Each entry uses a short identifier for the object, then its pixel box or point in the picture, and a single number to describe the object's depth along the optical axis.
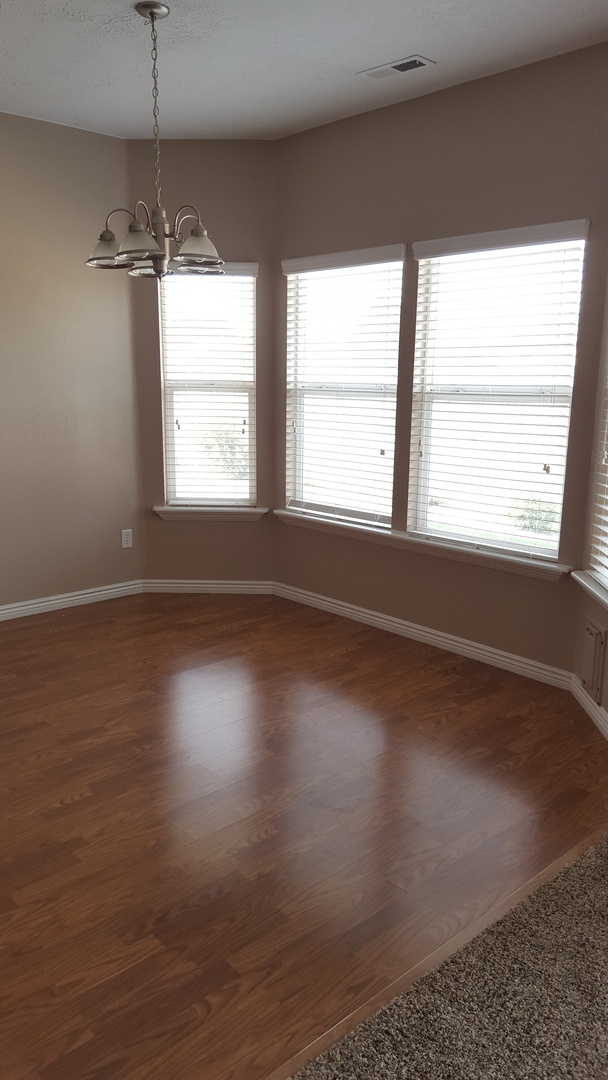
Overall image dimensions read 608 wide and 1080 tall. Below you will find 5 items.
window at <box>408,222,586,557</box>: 3.49
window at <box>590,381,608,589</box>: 3.29
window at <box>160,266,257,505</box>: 4.78
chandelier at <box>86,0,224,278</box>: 2.64
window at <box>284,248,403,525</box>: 4.27
